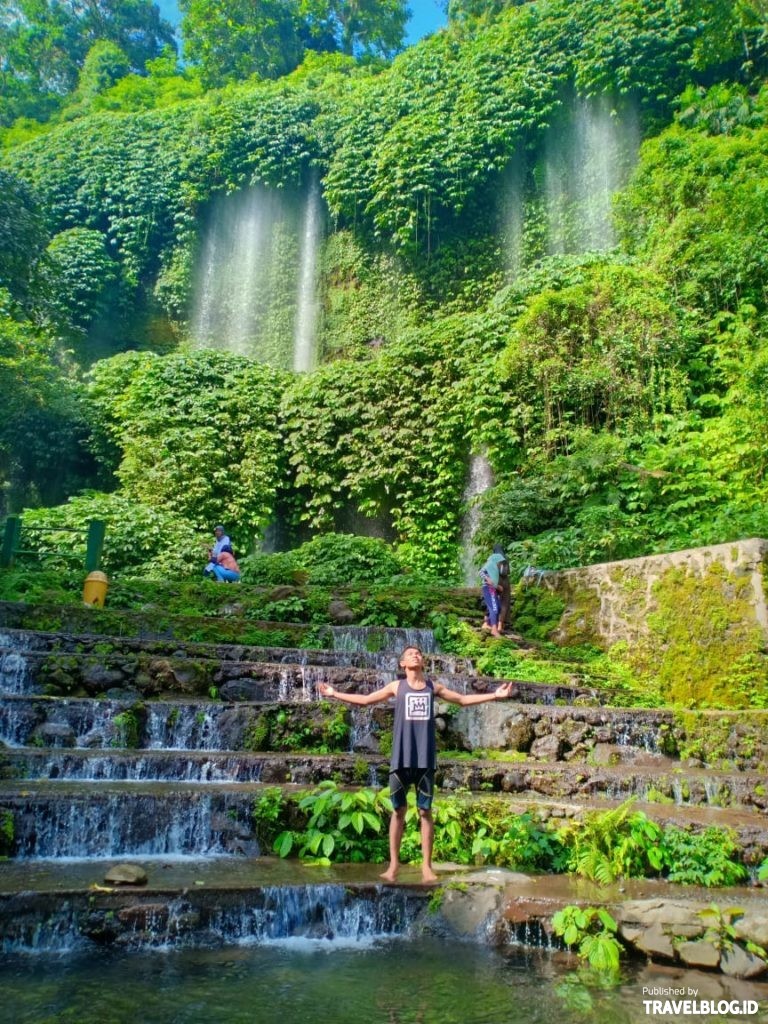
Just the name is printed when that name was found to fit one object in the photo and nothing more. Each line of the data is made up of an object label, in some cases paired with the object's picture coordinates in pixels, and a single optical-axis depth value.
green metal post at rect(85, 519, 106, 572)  14.12
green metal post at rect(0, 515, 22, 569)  14.28
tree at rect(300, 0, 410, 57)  38.31
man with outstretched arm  5.59
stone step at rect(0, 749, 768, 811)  6.88
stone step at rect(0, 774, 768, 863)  5.77
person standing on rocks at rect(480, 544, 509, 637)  12.54
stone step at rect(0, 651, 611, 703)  8.69
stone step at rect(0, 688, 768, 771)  7.77
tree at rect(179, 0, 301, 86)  36.34
